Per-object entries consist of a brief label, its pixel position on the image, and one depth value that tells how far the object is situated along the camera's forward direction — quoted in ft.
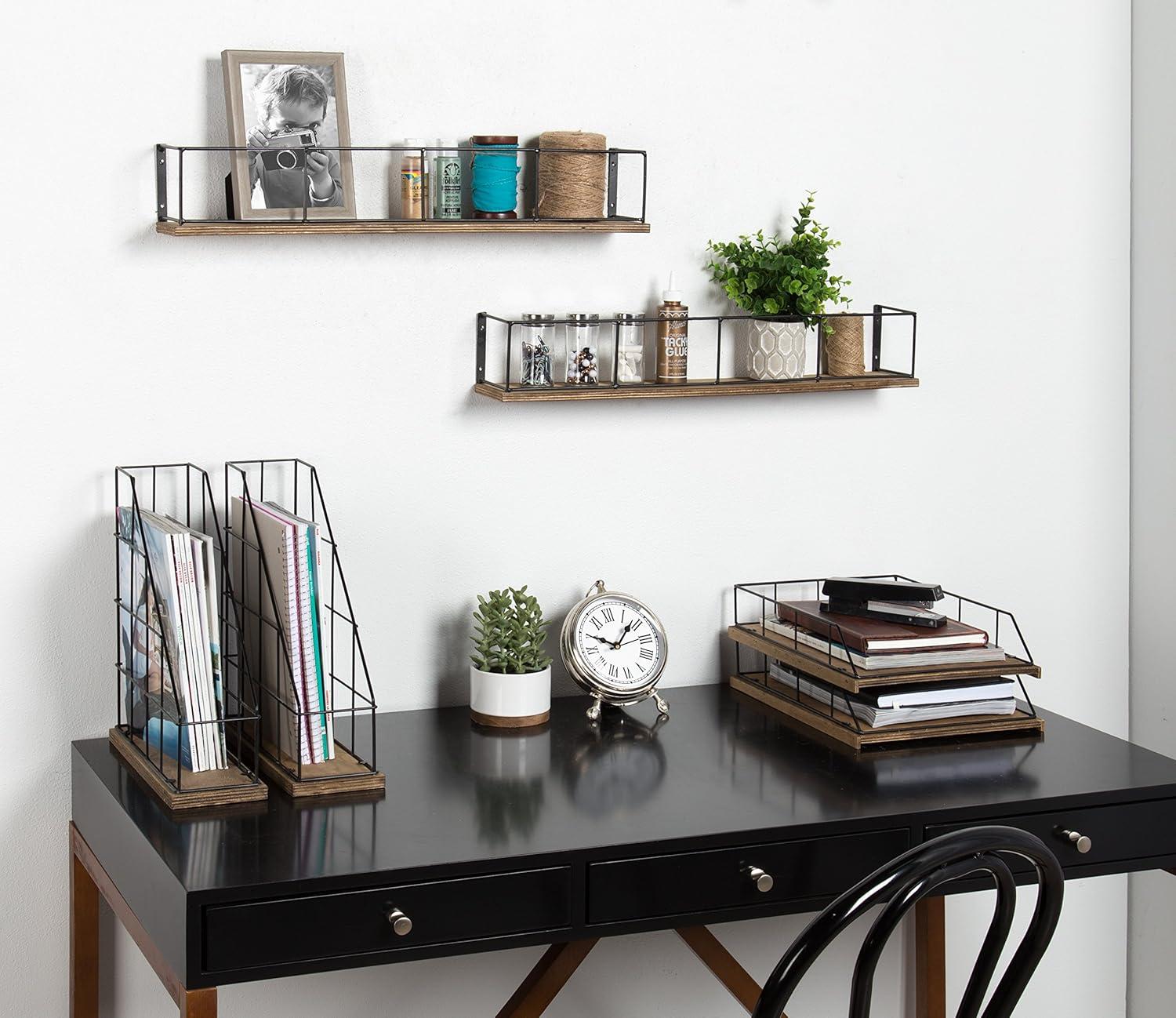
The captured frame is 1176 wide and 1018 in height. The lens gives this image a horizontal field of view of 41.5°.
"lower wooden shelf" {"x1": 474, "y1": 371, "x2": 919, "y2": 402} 6.73
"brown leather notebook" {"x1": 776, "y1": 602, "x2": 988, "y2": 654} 6.60
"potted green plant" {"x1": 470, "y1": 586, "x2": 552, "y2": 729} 6.68
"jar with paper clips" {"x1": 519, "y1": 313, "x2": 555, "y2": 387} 6.83
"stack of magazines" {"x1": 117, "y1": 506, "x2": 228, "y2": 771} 5.73
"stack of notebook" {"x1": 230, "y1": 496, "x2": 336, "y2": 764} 5.78
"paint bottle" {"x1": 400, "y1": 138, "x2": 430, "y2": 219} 6.61
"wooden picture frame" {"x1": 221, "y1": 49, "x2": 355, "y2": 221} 6.30
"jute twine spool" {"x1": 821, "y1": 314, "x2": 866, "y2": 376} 7.34
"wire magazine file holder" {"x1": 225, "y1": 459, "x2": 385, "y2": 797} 5.85
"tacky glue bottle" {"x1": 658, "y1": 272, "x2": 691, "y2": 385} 7.04
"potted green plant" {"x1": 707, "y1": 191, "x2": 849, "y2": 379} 7.11
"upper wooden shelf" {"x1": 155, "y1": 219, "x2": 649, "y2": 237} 6.20
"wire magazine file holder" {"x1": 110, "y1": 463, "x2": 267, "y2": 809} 5.77
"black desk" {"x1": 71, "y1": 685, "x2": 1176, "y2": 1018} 5.10
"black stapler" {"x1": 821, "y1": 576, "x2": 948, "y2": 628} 6.78
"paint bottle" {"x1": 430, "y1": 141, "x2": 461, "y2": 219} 6.64
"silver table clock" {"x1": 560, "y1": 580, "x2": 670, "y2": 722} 6.87
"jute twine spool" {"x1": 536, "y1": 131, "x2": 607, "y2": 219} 6.72
